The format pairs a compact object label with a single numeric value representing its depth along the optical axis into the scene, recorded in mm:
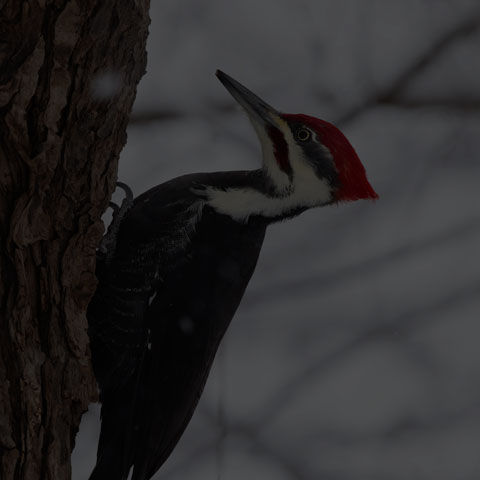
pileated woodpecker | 7683
